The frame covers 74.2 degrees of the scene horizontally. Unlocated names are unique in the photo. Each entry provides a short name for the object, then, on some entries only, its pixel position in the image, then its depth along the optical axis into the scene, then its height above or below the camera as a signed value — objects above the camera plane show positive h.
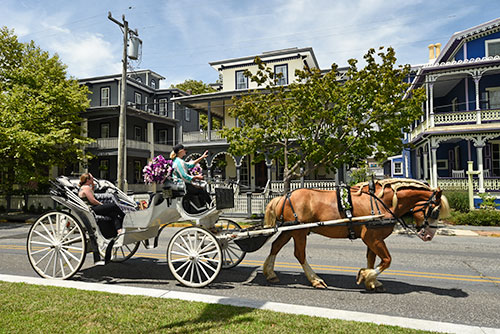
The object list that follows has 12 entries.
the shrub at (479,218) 14.45 -1.72
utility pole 16.95 +3.43
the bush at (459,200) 17.14 -1.08
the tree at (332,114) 13.74 +2.95
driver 6.03 +0.16
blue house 18.89 +4.65
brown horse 5.30 -0.54
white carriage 5.88 -0.79
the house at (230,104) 26.03 +6.44
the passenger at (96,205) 6.37 -0.42
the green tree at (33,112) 19.06 +4.64
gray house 28.92 +5.67
